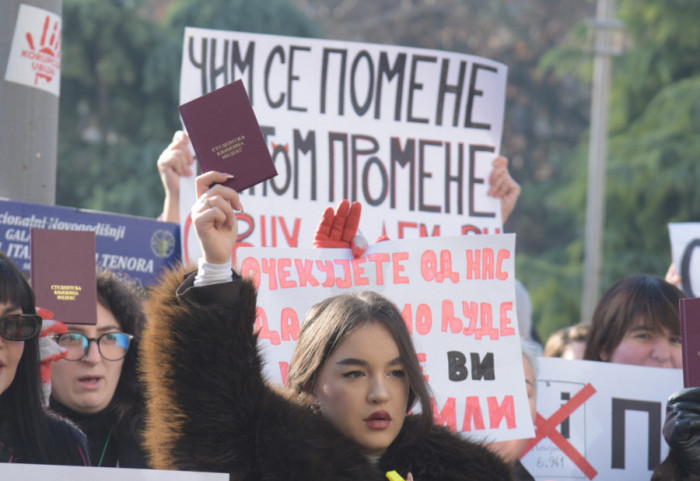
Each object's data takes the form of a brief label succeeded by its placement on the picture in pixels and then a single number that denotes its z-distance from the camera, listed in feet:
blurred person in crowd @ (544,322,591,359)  29.70
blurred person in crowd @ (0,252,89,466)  16.33
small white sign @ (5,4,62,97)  21.42
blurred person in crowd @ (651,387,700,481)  18.99
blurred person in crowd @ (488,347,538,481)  21.88
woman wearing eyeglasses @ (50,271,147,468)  20.41
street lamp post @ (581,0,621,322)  86.11
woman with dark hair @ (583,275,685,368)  24.31
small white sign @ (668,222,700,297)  28.45
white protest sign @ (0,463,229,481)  13.27
